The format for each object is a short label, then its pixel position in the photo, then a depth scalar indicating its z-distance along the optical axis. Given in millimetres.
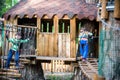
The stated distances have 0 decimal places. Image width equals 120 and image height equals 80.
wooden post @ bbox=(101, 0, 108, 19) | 6237
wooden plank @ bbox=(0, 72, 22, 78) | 7026
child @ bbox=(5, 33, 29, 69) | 7694
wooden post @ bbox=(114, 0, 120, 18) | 5497
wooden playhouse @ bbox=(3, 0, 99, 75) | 9374
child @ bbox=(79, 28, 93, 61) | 8423
